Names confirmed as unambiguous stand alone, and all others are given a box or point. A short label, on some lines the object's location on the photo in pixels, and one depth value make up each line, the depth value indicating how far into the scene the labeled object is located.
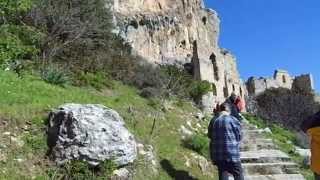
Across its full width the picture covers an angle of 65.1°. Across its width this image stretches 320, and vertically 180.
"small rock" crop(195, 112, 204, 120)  7.28
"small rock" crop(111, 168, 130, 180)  4.13
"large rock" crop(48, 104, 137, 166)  4.10
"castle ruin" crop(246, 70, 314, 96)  25.61
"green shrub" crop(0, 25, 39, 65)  5.16
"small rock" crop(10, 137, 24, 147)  4.21
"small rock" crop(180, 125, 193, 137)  5.97
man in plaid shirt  4.53
